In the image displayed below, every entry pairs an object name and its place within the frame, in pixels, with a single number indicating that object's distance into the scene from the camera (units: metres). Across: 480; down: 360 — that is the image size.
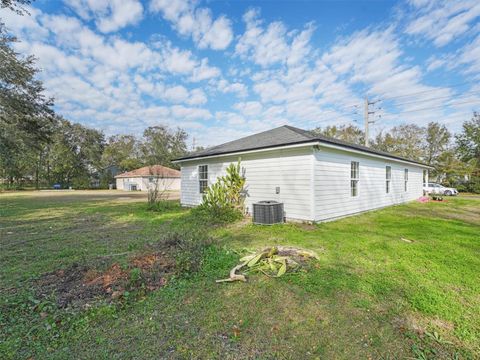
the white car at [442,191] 20.92
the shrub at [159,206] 10.62
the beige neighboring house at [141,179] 32.00
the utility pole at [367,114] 18.54
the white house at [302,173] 7.20
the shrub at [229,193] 8.41
